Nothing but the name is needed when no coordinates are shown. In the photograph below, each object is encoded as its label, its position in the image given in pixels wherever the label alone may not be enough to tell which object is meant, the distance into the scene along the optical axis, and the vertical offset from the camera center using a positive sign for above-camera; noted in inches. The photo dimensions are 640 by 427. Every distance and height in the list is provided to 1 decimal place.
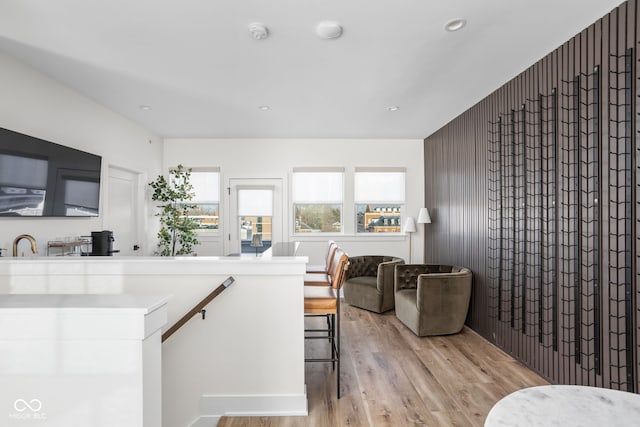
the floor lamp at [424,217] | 199.2 -2.2
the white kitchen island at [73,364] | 40.6 -18.5
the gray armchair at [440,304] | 143.9 -39.2
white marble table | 27.2 -16.7
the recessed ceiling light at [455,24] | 86.7 +49.6
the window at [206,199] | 216.2 +8.9
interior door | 165.8 +1.9
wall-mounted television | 103.2 +12.1
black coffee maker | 117.0 -10.6
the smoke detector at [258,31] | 88.8 +49.1
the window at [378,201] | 217.9 +7.9
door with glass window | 215.0 +2.5
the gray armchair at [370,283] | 177.2 -38.2
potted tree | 195.5 +0.5
